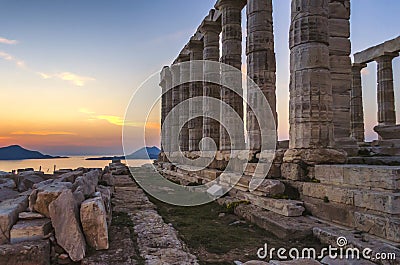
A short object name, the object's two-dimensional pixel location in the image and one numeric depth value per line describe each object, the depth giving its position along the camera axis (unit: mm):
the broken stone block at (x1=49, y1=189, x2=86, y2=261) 5367
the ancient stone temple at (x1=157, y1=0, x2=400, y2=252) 7277
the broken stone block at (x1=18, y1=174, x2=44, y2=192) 11010
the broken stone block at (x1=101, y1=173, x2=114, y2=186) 14139
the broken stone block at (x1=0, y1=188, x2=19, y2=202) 8969
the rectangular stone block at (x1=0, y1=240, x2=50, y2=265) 4852
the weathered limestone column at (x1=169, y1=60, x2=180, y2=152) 29236
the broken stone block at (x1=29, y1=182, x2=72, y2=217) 5867
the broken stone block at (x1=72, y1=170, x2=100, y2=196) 7377
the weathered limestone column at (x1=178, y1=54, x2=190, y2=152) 27516
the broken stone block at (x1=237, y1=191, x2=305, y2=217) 8578
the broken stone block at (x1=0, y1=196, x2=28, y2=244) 5336
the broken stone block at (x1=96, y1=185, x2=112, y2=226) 7709
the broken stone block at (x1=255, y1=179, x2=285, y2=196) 9898
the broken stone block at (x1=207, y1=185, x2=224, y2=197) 12895
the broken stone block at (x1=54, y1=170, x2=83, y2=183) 9192
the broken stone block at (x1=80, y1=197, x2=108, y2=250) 5816
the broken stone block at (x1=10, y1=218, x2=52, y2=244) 5297
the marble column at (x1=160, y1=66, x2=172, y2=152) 31859
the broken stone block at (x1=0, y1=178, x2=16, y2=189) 10307
